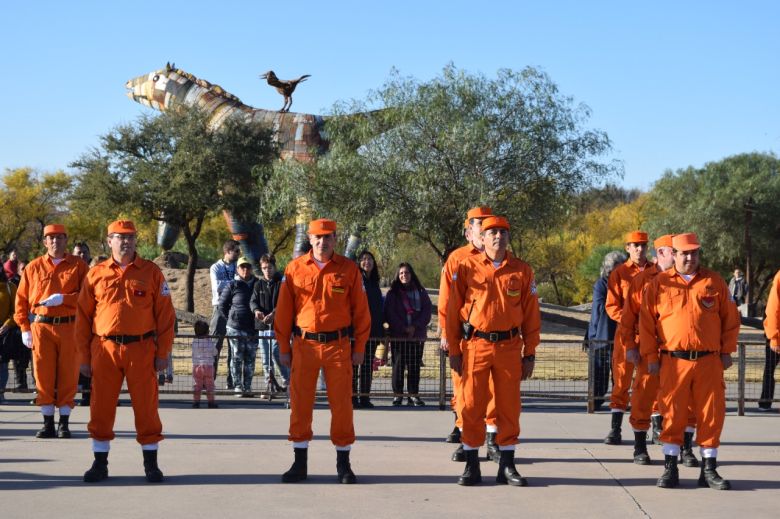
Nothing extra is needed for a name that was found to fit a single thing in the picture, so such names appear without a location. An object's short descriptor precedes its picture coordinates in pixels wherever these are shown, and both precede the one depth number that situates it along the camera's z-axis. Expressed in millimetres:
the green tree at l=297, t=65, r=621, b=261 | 28609
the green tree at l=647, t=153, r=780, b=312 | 49250
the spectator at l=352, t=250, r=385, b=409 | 12523
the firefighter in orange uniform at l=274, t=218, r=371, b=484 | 7855
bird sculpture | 39781
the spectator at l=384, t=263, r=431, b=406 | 12781
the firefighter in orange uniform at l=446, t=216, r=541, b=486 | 7738
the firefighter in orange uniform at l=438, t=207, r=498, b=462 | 8188
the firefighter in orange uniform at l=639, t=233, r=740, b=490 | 7668
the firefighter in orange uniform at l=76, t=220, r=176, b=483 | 7695
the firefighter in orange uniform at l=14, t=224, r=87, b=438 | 9688
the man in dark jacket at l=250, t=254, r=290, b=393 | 12750
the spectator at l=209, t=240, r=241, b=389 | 13562
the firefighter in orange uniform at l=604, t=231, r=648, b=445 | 9609
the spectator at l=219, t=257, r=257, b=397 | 13133
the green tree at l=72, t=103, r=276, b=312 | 33062
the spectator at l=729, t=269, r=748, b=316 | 31320
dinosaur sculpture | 36844
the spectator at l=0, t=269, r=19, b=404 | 11688
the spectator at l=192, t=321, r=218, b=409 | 12289
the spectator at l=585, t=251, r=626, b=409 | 11492
